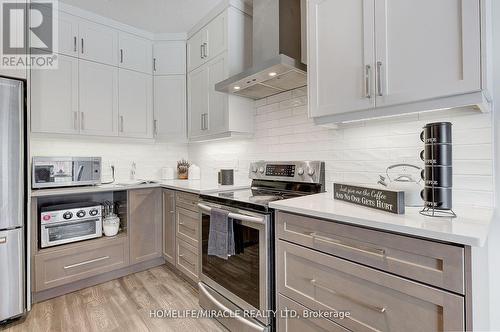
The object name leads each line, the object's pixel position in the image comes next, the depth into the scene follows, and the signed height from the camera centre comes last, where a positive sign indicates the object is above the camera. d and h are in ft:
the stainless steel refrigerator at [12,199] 5.55 -0.70
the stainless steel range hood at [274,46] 5.96 +3.24
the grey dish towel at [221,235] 5.30 -1.53
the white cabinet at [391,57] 3.27 +1.74
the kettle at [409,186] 4.00 -0.34
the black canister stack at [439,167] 3.27 -0.02
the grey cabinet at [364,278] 2.68 -1.51
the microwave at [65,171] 7.37 -0.10
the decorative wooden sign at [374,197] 3.46 -0.50
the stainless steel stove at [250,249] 4.70 -1.71
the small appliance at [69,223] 6.94 -1.66
